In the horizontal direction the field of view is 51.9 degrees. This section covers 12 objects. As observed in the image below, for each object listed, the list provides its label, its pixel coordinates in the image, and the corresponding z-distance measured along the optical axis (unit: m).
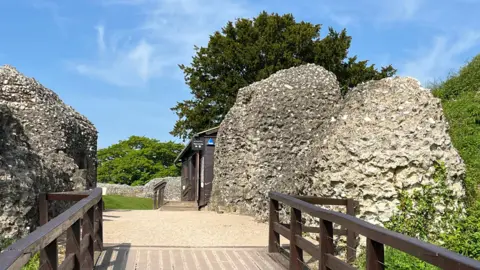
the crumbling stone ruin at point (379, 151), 7.59
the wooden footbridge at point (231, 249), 2.92
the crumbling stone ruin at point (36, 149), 6.36
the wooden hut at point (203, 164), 19.77
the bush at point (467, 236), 6.66
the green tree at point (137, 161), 49.19
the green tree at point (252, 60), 26.61
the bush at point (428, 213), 7.34
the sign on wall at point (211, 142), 19.83
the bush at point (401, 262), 5.69
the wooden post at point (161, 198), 21.24
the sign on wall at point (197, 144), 19.41
